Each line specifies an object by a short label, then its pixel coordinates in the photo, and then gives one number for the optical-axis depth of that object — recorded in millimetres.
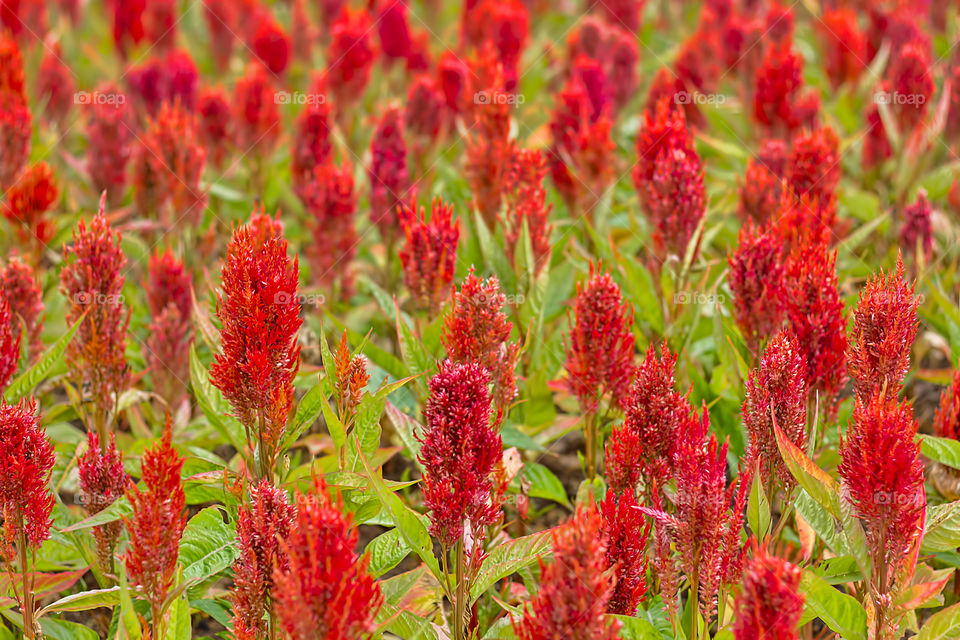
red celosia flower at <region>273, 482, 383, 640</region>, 3311
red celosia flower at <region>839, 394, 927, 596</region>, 3838
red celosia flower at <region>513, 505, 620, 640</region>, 3393
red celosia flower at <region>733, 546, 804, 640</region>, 3295
